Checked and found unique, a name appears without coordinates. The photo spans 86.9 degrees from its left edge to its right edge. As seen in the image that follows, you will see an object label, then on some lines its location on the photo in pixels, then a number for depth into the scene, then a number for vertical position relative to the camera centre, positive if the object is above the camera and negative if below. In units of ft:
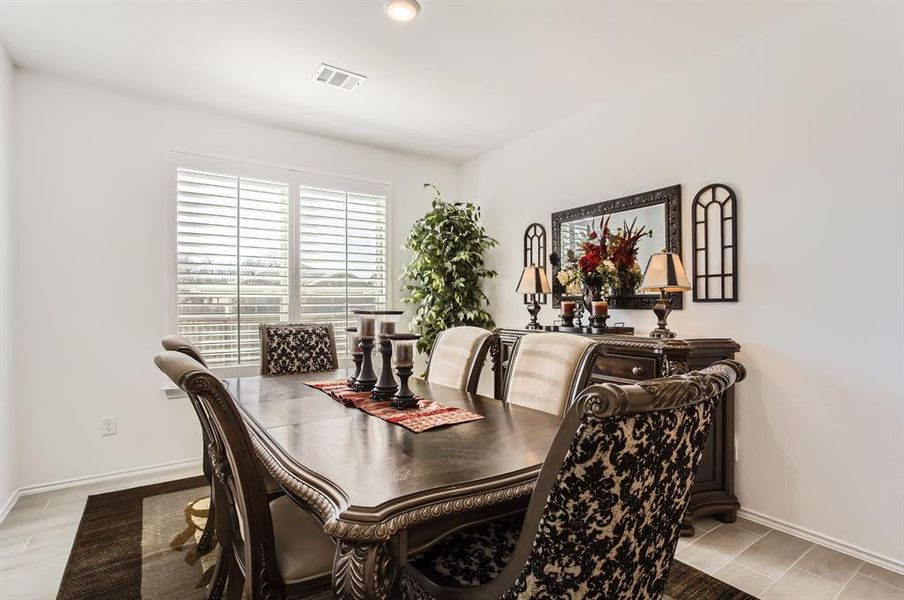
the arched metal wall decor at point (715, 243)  9.12 +1.08
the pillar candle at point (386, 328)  6.58 -0.42
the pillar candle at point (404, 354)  6.35 -0.76
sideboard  8.28 -1.42
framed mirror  10.03 +1.79
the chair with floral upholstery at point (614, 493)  2.63 -1.19
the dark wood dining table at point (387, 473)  3.22 -1.49
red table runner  5.59 -1.46
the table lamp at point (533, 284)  12.00 +0.35
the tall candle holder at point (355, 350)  7.87 -0.88
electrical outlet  10.80 -2.92
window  11.96 +1.25
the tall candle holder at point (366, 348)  7.48 -0.79
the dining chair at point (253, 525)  3.88 -2.08
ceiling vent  9.98 +4.73
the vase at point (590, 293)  10.62 +0.11
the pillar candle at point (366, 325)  7.53 -0.43
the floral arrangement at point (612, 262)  10.55 +0.80
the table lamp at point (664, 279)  8.89 +0.36
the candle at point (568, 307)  11.09 -0.21
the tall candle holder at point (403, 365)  6.34 -0.90
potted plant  14.05 +0.87
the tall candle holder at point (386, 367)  6.58 -0.97
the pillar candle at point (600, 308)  10.34 -0.22
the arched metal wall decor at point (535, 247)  13.39 +1.45
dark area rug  6.54 -4.03
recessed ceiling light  7.69 +4.73
